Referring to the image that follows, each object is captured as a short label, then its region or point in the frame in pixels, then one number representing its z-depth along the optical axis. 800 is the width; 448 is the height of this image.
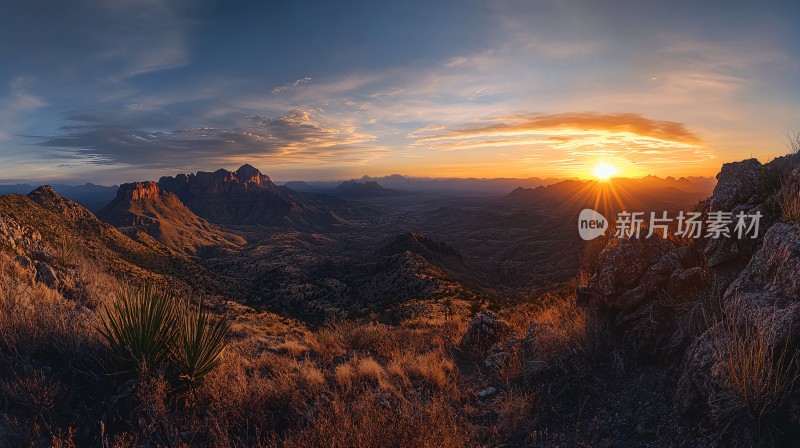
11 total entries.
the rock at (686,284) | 5.15
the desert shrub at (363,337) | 8.17
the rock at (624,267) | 5.96
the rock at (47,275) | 7.61
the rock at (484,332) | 8.09
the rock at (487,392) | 5.07
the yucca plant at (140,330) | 4.18
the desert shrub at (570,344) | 5.00
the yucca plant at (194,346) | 4.27
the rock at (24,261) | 7.61
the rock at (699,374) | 3.49
